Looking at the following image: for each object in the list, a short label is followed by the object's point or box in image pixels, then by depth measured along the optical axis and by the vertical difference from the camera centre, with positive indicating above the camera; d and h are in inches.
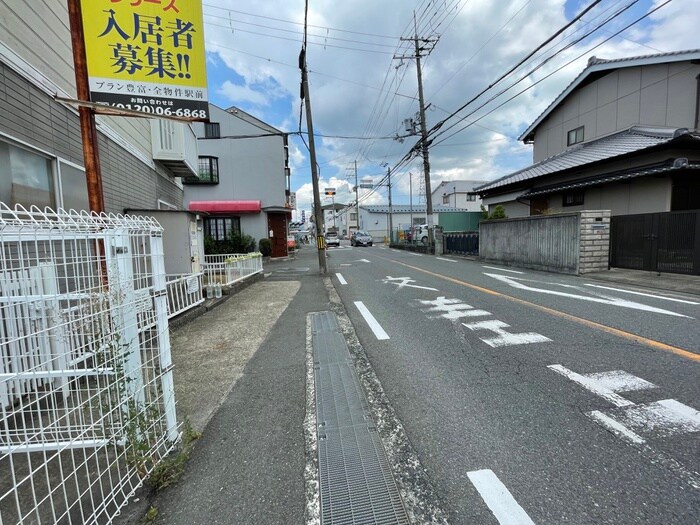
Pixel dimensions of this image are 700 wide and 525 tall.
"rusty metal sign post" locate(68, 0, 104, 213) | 146.1 +49.5
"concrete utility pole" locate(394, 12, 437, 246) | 829.2 +235.6
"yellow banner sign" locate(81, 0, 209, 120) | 147.9 +80.2
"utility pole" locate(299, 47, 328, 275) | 514.3 +90.6
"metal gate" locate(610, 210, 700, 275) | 362.3 -20.2
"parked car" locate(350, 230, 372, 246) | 1547.7 -32.8
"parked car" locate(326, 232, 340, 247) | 1657.5 -39.6
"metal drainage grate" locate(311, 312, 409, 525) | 81.5 -63.8
